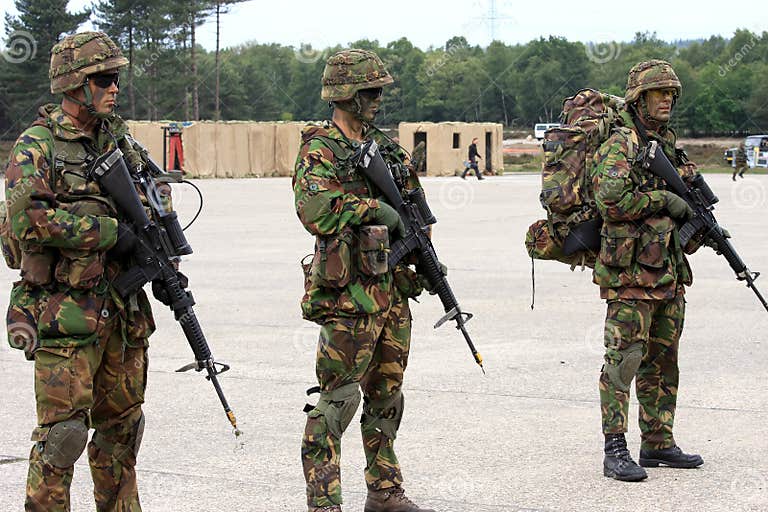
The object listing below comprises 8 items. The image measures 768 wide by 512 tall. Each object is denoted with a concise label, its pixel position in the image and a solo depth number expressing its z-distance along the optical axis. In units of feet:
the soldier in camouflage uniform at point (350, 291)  15.93
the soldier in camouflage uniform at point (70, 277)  14.12
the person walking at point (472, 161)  136.12
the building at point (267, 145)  140.56
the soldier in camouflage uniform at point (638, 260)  19.02
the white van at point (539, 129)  235.40
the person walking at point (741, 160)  129.71
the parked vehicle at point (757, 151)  173.88
